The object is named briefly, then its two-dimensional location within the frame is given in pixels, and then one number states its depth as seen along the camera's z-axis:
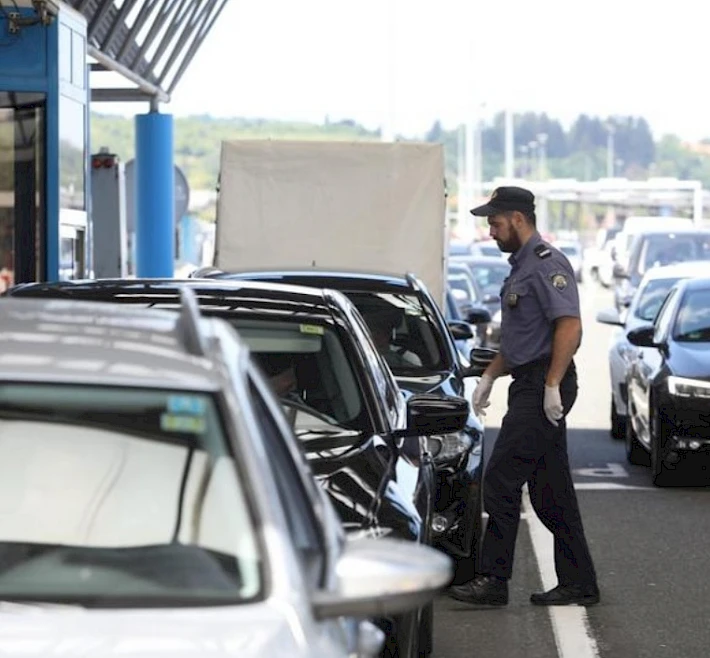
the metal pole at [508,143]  120.25
